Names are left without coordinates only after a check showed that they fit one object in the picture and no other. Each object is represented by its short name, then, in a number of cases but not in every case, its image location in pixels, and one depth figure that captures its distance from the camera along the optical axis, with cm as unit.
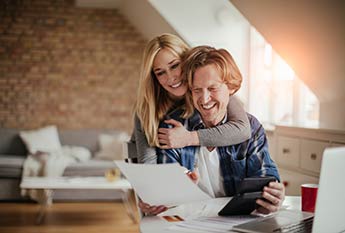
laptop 114
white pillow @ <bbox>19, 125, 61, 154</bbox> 622
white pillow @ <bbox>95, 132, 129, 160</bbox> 625
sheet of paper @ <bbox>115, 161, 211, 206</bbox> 142
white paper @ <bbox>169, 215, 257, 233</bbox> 141
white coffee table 493
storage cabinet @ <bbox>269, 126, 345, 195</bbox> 324
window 482
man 152
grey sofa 577
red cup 171
